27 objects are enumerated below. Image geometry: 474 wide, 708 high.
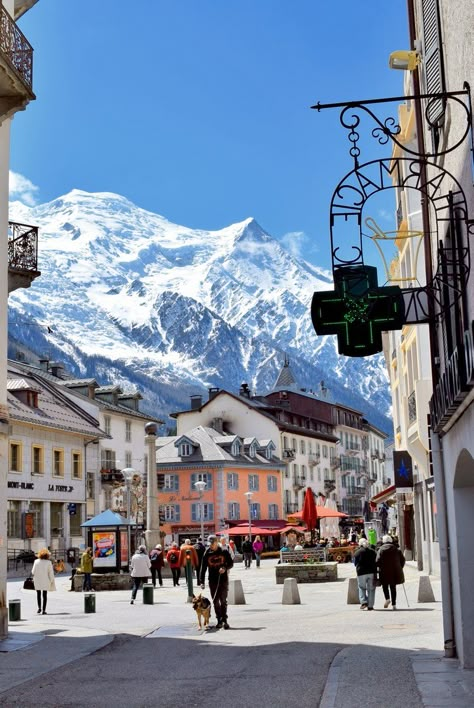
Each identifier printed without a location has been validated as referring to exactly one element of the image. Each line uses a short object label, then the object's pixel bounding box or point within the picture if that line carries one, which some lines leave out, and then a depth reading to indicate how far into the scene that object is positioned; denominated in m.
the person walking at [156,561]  35.00
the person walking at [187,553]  29.28
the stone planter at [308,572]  33.50
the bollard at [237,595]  25.47
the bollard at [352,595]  23.83
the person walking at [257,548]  50.19
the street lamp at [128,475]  45.00
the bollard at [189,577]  25.98
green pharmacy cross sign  10.23
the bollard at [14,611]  22.27
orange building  79.62
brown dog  19.14
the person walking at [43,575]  24.03
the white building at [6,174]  16.92
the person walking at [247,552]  50.34
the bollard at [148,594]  26.42
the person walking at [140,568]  27.73
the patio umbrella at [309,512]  41.88
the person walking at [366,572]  21.56
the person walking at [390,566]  21.73
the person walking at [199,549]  35.28
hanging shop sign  9.78
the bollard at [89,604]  24.23
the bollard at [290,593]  24.66
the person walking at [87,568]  32.18
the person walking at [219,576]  19.06
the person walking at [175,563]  34.53
